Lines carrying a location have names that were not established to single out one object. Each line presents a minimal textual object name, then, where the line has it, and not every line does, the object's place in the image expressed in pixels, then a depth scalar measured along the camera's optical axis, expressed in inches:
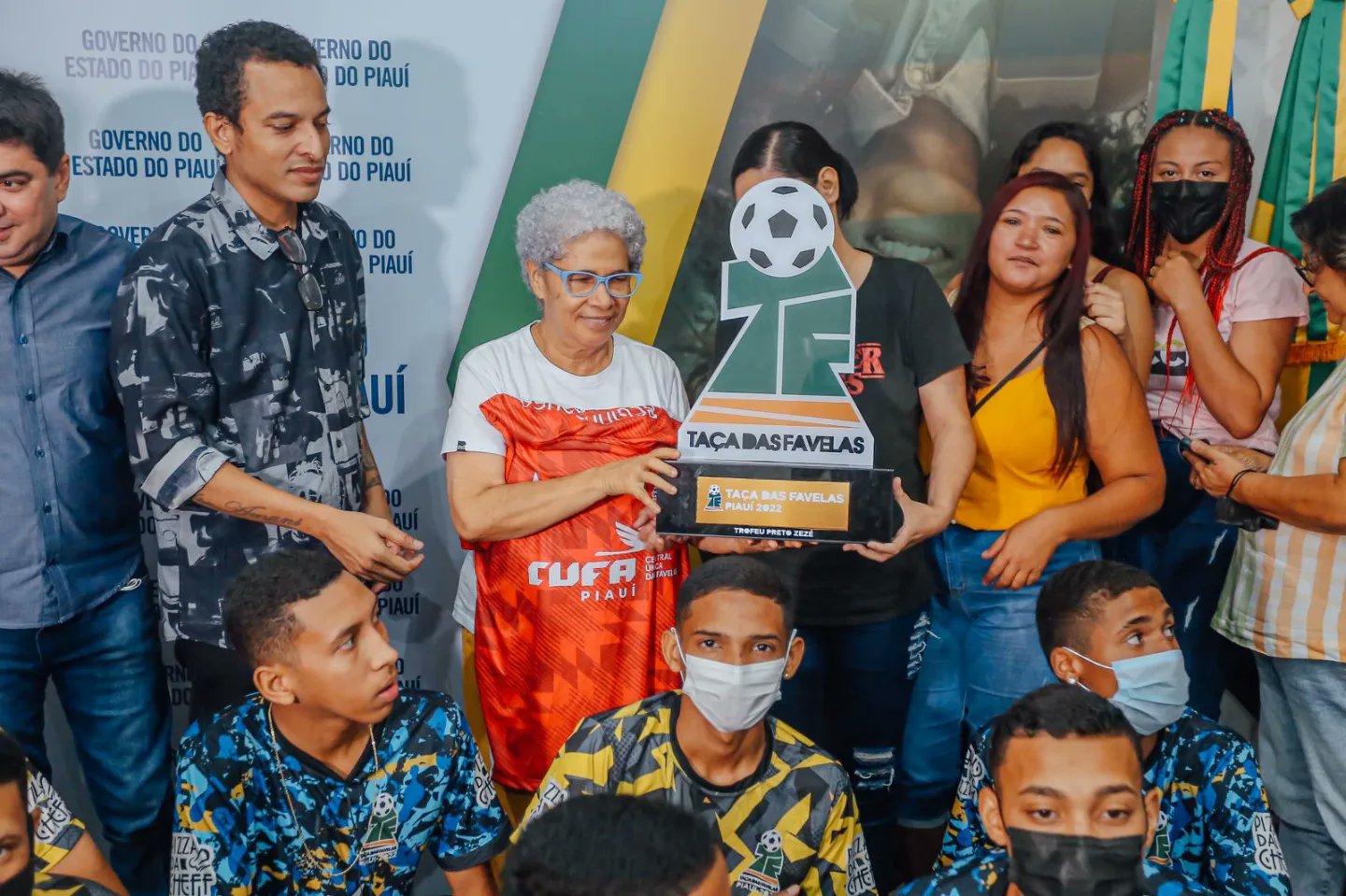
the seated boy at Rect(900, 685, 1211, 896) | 73.7
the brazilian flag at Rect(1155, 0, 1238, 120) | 136.7
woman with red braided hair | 123.2
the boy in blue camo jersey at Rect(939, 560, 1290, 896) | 88.4
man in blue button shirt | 100.2
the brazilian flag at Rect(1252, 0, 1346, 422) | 136.3
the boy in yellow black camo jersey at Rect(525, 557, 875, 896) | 88.5
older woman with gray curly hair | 104.5
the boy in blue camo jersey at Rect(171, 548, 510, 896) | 87.1
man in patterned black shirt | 97.4
